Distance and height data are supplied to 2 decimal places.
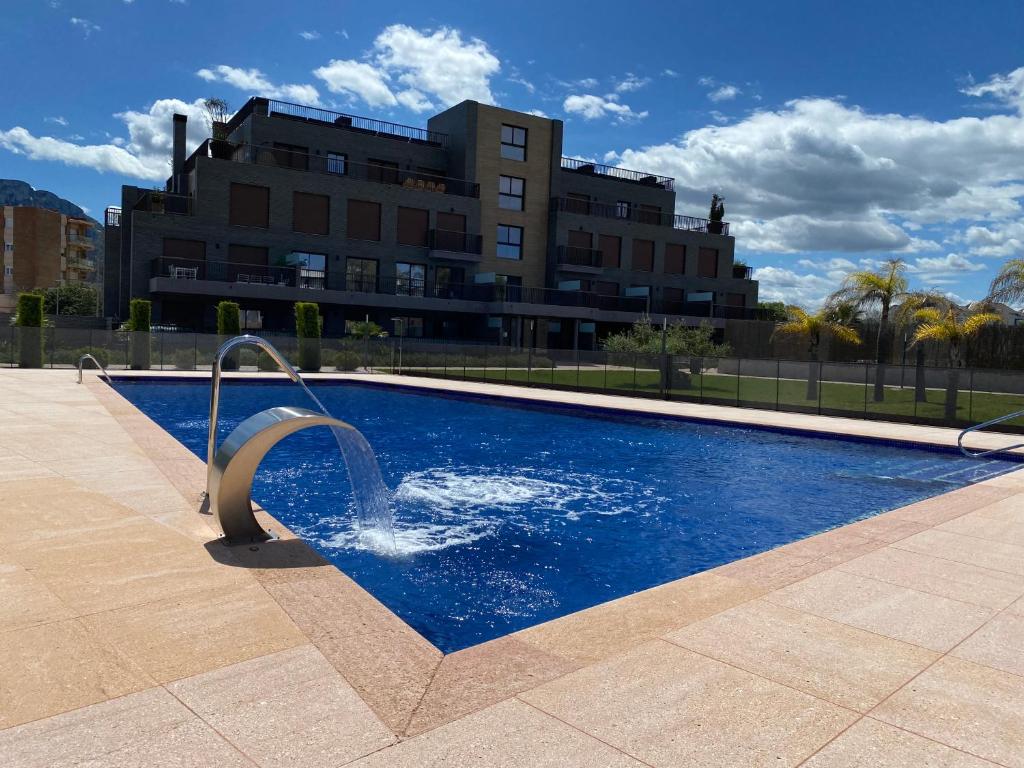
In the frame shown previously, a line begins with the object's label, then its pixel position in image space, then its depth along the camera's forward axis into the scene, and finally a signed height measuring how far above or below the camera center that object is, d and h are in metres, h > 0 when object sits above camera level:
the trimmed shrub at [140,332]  26.38 -0.41
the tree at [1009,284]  22.19 +2.43
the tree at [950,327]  20.28 +0.98
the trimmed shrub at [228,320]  29.23 +0.19
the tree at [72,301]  66.19 +1.35
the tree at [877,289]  23.09 +2.16
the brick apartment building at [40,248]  84.44 +7.69
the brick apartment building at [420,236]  34.69 +5.32
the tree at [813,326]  24.70 +0.99
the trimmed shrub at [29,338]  25.03 -0.77
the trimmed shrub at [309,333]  28.39 -0.16
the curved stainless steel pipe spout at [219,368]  5.65 -0.33
